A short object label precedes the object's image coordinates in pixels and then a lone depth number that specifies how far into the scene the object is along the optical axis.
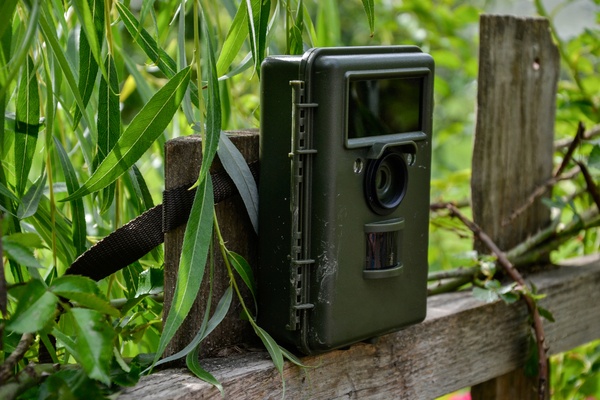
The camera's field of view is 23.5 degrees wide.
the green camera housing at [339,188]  0.68
